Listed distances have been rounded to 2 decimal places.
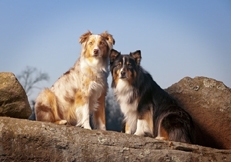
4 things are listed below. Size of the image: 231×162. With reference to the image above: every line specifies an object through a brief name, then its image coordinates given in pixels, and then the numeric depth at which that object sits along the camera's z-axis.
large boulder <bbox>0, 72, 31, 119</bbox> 6.21
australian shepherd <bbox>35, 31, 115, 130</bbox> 7.14
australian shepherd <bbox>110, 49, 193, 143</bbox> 6.96
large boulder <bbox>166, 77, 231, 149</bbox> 7.98
